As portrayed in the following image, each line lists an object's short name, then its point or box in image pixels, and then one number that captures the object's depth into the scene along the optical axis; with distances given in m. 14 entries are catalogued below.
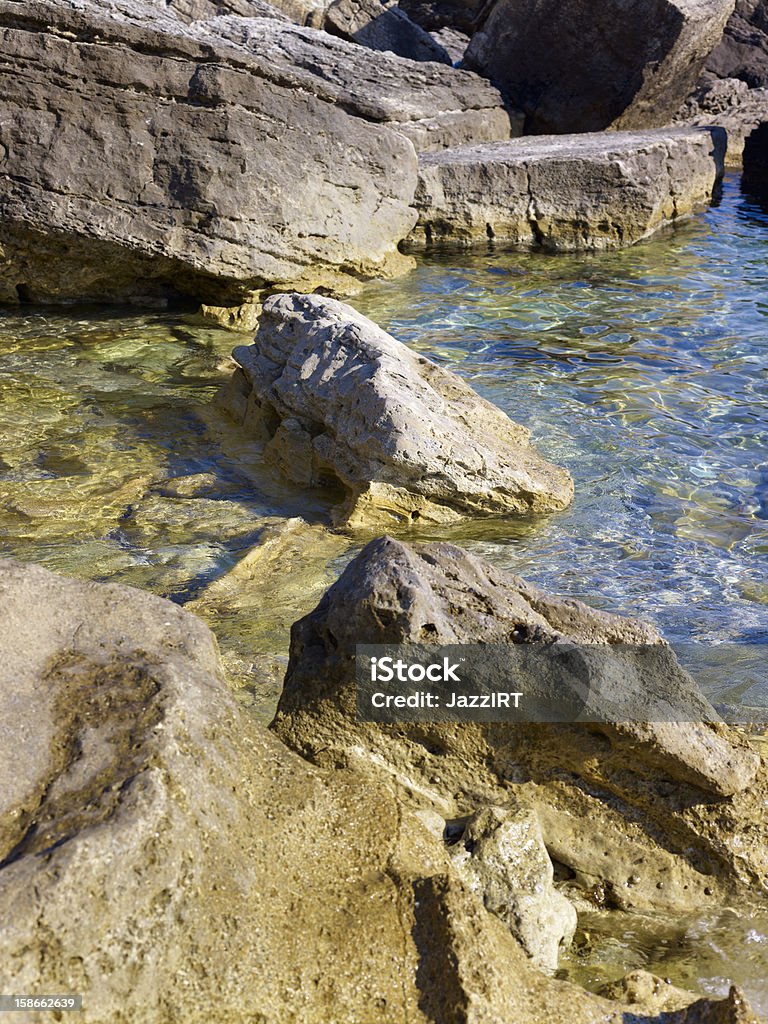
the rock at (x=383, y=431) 4.65
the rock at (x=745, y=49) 16.58
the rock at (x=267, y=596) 3.34
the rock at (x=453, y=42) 15.48
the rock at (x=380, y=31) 13.81
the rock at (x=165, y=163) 7.35
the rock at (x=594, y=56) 11.76
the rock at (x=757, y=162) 13.73
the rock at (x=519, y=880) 2.21
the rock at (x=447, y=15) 16.64
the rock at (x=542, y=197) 10.27
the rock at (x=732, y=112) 15.59
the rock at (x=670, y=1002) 1.84
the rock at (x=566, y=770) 2.45
